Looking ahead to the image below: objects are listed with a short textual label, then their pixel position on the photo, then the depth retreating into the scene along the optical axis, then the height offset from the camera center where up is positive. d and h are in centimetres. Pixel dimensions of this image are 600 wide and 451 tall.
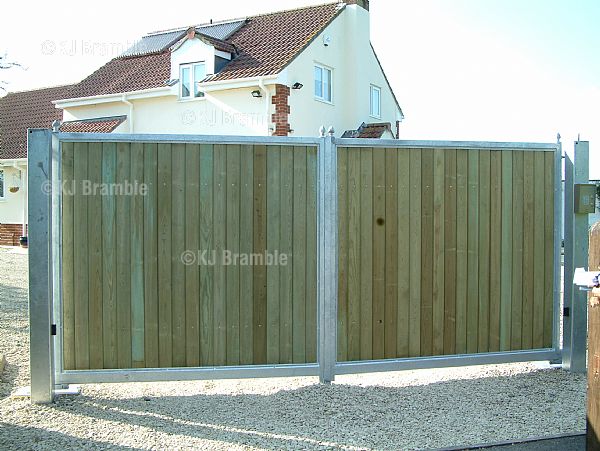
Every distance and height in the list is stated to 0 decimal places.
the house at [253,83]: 1731 +399
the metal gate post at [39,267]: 481 -40
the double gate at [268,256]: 498 -35
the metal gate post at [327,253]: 525 -33
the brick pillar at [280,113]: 1673 +270
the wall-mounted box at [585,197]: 580 +14
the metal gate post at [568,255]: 596 -40
